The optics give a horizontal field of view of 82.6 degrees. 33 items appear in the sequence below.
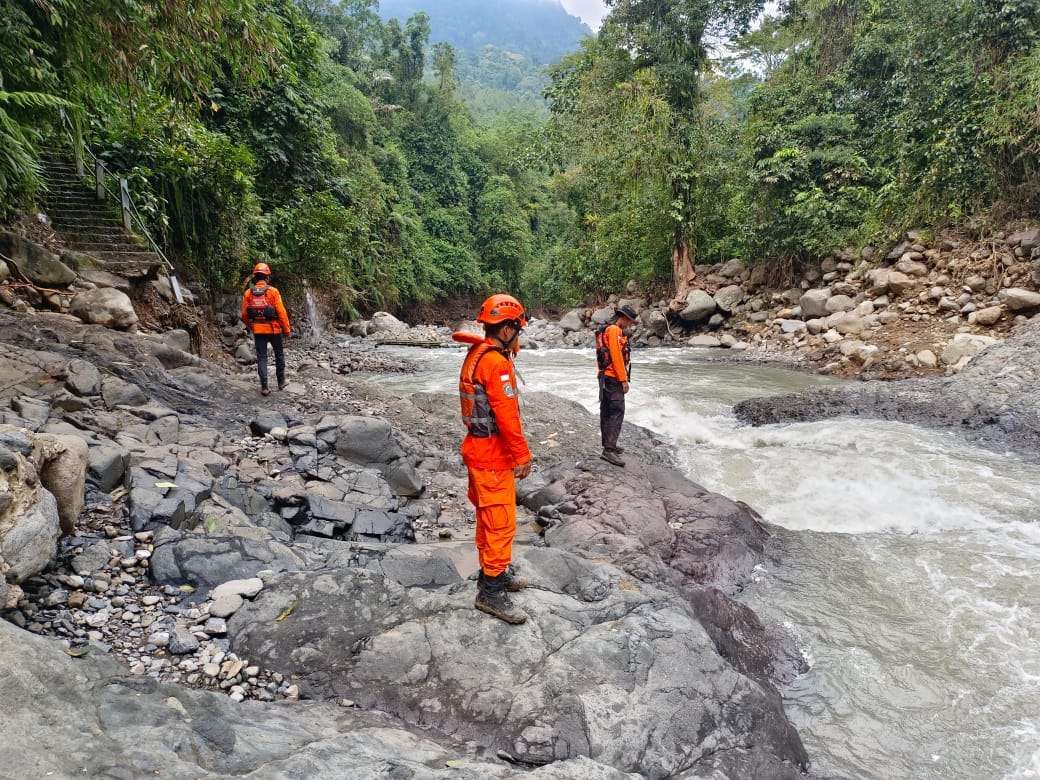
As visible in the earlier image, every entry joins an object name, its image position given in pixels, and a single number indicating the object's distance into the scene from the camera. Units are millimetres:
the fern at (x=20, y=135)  4770
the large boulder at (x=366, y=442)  6188
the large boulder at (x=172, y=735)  1837
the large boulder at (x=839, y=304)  15164
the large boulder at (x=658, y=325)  19719
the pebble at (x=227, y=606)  3021
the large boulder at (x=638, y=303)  22994
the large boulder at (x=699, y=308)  19234
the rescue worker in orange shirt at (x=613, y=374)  6312
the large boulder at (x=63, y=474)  3193
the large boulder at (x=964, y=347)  10727
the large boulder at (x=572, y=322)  23516
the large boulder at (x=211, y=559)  3258
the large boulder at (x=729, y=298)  19125
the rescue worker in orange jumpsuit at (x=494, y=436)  3371
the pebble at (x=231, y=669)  2691
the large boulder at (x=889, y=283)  14000
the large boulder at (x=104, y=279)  8500
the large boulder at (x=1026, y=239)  12148
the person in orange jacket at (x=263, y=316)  7984
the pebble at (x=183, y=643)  2752
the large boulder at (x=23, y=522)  2605
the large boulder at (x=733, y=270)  20303
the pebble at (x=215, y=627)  2904
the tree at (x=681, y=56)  20562
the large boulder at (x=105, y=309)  7586
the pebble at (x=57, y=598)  2771
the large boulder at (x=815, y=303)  15812
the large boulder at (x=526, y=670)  2684
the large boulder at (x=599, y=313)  22428
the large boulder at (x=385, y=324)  19891
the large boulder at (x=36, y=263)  7562
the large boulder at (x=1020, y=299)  11336
